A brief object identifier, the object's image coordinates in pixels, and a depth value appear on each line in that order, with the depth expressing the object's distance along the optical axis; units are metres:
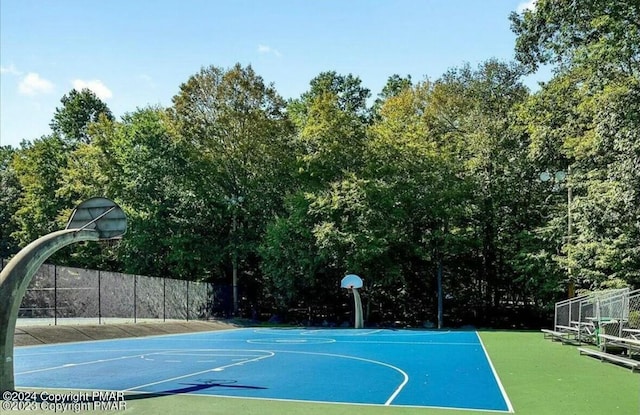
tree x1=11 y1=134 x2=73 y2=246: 37.62
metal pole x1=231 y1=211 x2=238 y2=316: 33.03
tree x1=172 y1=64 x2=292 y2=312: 33.31
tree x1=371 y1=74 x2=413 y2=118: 42.69
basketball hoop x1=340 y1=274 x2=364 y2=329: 27.05
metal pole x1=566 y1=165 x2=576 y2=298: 23.26
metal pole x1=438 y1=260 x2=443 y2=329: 29.80
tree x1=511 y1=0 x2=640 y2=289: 16.09
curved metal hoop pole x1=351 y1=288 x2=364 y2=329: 27.90
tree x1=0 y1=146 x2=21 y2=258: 41.00
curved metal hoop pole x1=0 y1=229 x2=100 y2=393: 8.55
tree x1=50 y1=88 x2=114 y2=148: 50.94
